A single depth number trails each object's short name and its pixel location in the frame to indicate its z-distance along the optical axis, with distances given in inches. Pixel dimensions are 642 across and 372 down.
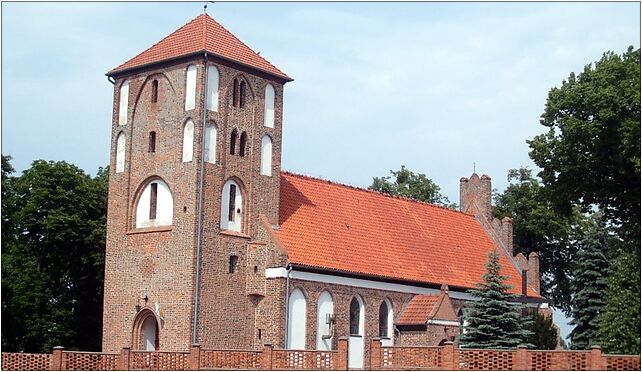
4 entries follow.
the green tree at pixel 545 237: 2203.5
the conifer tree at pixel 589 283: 1825.8
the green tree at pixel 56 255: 1647.4
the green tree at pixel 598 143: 1374.3
